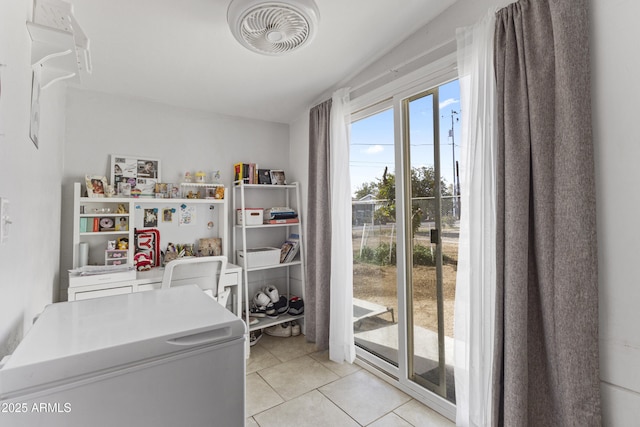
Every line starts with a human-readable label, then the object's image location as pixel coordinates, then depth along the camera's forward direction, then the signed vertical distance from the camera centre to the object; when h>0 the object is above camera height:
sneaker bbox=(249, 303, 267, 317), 3.04 -0.89
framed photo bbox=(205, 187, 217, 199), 3.04 +0.31
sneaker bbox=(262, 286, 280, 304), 3.15 -0.73
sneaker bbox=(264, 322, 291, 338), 3.16 -1.13
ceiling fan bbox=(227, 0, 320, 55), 1.44 +1.00
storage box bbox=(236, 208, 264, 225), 3.01 +0.06
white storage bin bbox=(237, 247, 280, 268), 2.95 -0.35
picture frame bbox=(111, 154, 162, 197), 2.66 +0.46
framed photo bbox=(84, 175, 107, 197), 2.44 +0.32
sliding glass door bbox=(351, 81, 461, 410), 1.91 -0.10
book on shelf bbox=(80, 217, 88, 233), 2.42 +0.00
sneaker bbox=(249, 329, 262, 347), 2.89 -1.12
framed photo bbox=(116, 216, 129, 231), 2.58 +0.00
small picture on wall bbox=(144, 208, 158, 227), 2.78 +0.06
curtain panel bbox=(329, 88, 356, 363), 2.48 -0.15
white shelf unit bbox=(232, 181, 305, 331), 3.12 -0.16
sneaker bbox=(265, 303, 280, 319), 3.05 -0.90
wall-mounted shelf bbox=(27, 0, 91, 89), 1.10 +0.70
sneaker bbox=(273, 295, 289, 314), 3.13 -0.86
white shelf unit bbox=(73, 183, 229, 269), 2.40 +0.04
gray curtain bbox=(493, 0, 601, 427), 1.13 -0.01
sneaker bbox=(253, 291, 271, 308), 3.08 -0.79
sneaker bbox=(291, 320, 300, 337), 3.20 -1.13
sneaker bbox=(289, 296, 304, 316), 3.14 -0.87
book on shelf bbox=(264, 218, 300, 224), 3.14 +0.01
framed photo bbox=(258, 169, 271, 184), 3.21 +0.49
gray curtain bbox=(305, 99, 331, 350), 2.72 -0.06
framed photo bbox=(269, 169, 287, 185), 3.32 +0.49
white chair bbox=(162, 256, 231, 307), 2.21 -0.38
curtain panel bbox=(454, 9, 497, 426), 1.43 -0.06
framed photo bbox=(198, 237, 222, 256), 3.00 -0.23
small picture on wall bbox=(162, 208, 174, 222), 2.87 +0.08
